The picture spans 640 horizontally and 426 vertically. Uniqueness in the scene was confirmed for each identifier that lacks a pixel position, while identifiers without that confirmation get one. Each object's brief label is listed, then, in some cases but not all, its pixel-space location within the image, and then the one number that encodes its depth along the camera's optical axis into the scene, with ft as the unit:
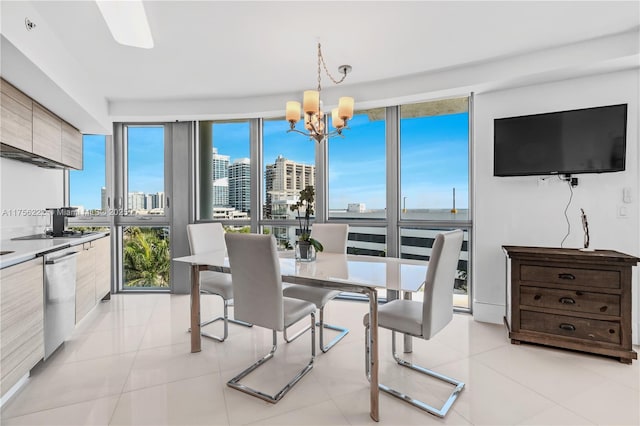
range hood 8.22
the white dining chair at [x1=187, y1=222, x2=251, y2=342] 8.95
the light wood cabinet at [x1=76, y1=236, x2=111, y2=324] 9.42
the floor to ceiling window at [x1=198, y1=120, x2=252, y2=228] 14.17
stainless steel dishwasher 7.47
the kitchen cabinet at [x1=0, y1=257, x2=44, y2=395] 5.86
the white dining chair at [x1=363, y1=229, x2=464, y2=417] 5.82
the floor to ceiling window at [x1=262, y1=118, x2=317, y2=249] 13.71
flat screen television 8.48
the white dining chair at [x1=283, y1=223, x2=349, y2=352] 8.30
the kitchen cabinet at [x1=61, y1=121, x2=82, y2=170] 10.54
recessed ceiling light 6.32
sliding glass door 13.87
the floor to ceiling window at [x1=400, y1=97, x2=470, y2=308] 11.61
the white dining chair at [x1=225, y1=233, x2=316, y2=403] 6.14
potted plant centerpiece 7.93
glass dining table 5.73
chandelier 7.46
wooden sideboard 7.79
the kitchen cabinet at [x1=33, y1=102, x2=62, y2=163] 8.81
